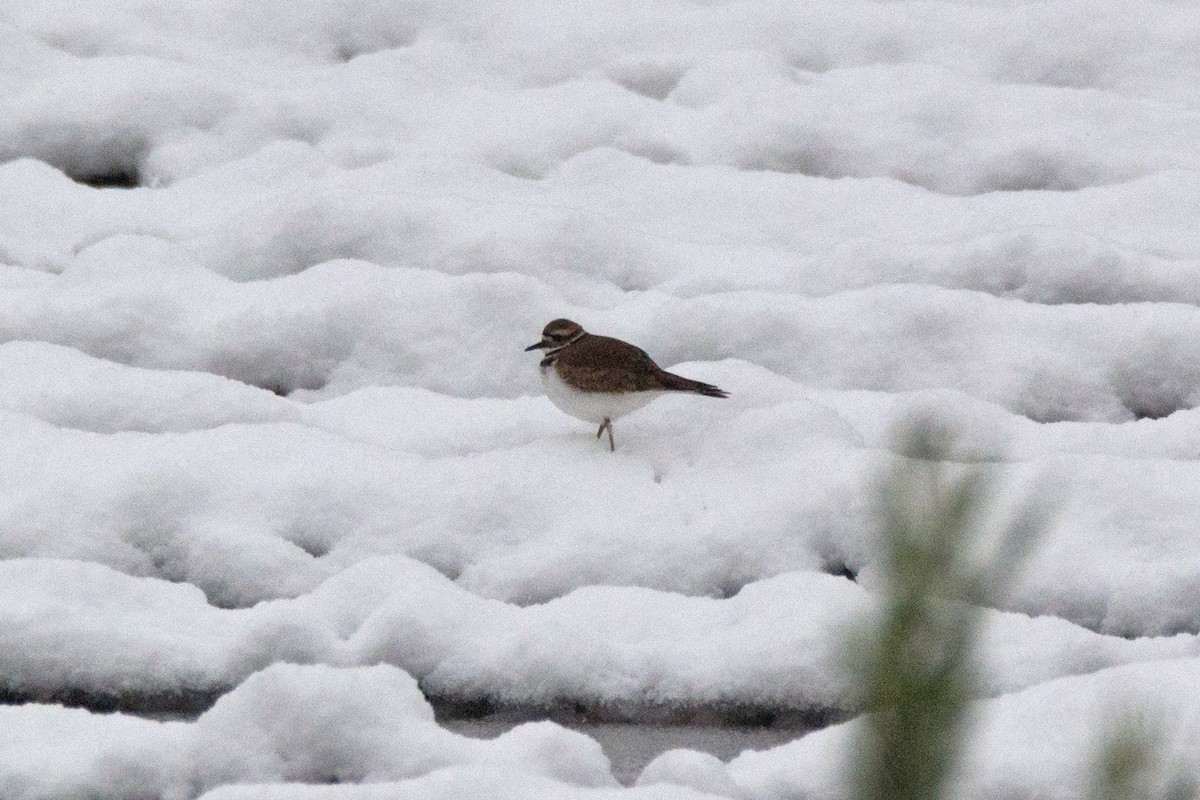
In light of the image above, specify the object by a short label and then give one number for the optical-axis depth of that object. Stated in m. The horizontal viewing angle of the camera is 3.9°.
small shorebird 18.24
